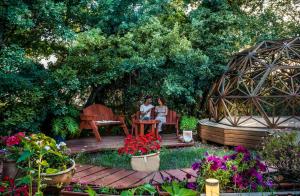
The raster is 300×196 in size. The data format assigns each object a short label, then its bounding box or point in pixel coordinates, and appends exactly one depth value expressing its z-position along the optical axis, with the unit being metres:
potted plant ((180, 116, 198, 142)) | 9.62
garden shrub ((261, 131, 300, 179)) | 4.29
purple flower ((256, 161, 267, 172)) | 4.16
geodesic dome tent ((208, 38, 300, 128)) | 8.45
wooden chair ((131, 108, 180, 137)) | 9.50
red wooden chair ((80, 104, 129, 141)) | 8.27
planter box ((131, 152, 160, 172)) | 5.35
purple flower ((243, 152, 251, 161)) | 4.23
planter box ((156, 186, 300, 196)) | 3.70
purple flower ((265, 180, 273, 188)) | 4.06
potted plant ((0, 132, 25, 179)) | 4.14
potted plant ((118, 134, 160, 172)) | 5.34
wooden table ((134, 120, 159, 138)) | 7.93
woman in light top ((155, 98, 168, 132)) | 9.39
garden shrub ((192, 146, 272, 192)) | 4.05
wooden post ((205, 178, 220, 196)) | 2.66
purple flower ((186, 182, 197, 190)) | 4.14
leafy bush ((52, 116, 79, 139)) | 7.97
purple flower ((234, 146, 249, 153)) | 4.32
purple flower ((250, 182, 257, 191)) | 4.08
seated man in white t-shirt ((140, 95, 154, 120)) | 8.96
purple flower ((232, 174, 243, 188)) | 4.06
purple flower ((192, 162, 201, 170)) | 4.16
